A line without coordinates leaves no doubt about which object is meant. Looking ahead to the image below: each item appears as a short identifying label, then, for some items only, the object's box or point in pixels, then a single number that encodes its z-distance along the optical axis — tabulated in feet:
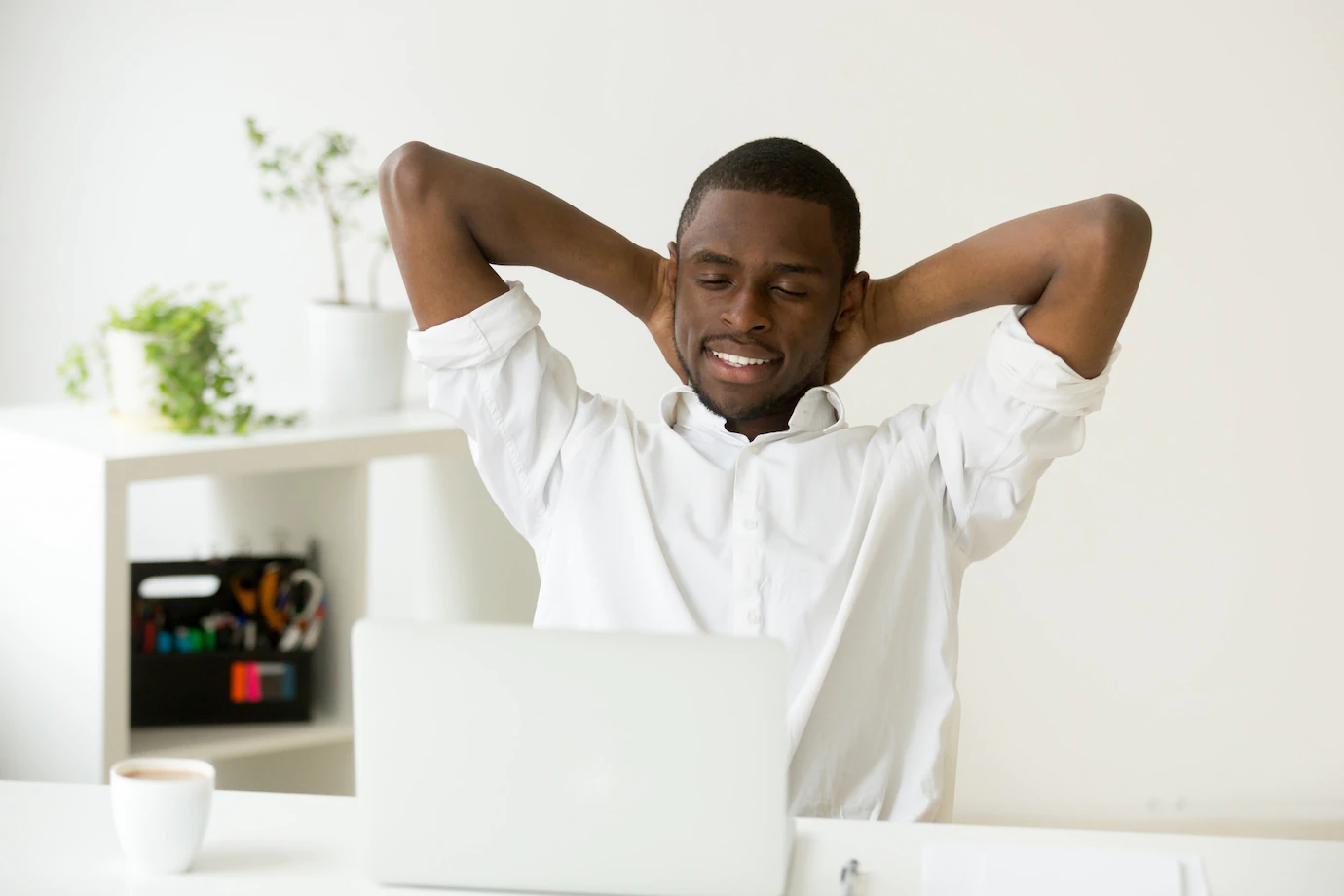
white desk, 10.93
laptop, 10.67
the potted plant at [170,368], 15.40
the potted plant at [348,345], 16.24
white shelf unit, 14.85
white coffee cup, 10.92
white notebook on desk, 10.88
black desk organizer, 15.57
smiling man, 12.46
